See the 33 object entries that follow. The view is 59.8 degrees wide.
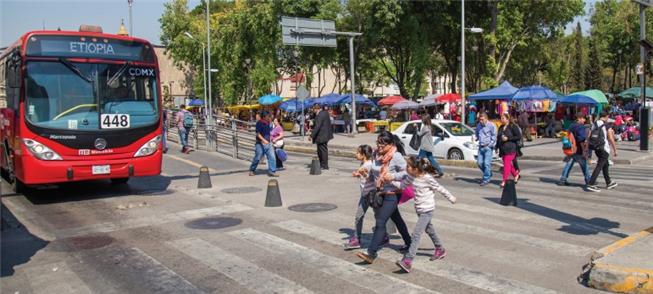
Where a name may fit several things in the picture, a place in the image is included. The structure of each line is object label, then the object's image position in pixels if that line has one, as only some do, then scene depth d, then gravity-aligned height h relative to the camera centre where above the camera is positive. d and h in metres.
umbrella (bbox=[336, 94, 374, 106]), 39.69 +0.66
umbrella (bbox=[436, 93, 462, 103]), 35.53 +0.66
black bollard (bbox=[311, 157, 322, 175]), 14.90 -1.50
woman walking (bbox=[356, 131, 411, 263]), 6.42 -0.87
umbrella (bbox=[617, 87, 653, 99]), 34.67 +0.85
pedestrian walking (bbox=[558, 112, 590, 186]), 12.17 -0.83
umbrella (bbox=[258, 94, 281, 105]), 45.09 +0.88
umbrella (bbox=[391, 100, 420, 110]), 37.12 +0.25
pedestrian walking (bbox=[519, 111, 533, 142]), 25.73 -0.78
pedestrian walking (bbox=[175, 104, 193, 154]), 21.72 -0.58
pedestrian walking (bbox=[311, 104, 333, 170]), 15.59 -0.64
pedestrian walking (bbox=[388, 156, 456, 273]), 6.28 -0.90
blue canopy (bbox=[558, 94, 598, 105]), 27.41 +0.37
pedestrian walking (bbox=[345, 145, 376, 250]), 6.89 -0.92
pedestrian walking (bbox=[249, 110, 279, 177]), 14.52 -0.81
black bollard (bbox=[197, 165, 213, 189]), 12.69 -1.55
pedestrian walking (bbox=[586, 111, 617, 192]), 11.85 -0.88
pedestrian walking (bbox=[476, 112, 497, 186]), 12.85 -0.79
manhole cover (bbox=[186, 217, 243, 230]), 8.62 -1.76
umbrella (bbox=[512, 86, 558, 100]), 27.42 +0.69
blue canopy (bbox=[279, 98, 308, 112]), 41.62 +0.30
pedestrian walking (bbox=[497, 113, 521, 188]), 11.88 -0.76
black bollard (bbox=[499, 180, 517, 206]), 9.98 -1.53
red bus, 10.29 +0.10
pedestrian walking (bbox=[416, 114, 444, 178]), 13.90 -0.81
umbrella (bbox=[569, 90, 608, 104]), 27.38 +0.60
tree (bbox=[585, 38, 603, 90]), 56.25 +3.80
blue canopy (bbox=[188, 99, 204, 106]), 64.62 +0.89
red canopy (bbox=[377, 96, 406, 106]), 41.09 +0.65
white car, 17.53 -1.02
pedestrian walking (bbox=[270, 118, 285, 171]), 15.49 -0.77
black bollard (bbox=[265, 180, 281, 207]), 10.22 -1.55
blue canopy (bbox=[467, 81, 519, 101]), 29.17 +0.77
